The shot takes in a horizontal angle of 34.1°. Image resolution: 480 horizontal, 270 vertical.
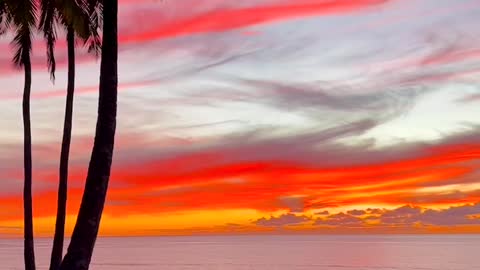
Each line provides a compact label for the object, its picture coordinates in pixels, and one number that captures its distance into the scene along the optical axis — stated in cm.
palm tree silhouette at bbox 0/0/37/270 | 2559
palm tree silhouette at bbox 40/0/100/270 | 2497
